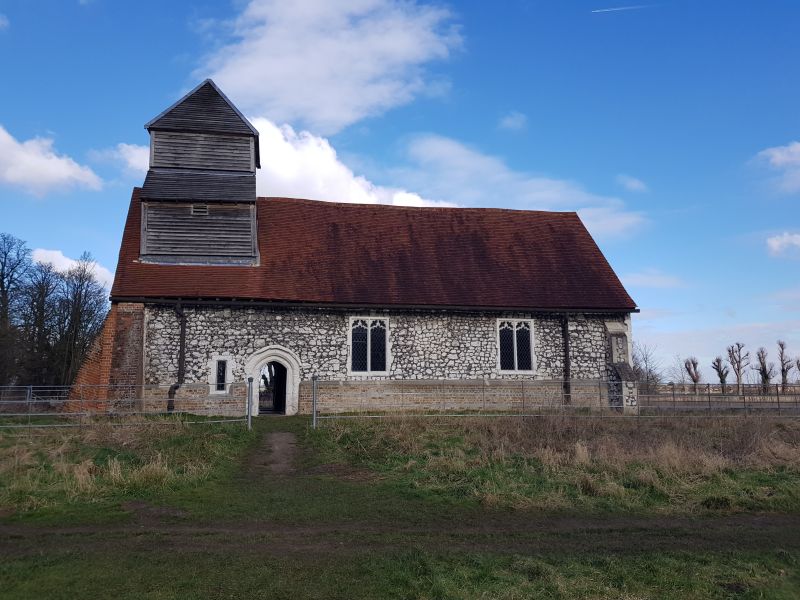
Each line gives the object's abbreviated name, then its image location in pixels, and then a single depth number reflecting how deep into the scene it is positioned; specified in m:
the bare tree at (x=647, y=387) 22.98
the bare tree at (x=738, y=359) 48.09
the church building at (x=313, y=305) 20.73
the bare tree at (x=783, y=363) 48.08
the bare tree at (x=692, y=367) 51.05
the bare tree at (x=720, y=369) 48.47
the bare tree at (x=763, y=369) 45.31
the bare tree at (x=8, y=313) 36.47
